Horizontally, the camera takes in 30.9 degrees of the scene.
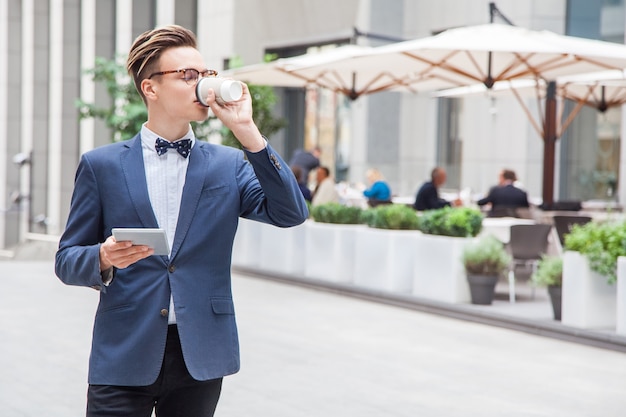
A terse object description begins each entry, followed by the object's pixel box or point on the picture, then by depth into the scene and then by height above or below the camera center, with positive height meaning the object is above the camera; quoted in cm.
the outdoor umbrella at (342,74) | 1648 +136
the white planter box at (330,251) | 1530 -128
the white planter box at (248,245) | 1769 -141
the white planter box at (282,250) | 1647 -138
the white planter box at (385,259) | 1412 -127
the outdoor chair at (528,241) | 1392 -97
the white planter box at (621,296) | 1055 -123
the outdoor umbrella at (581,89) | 1834 +131
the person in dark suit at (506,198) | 1739 -55
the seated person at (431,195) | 1725 -53
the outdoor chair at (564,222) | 1600 -83
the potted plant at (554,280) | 1165 -121
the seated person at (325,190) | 1797 -51
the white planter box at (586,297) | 1109 -131
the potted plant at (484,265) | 1285 -118
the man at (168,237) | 331 -26
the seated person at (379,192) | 1958 -58
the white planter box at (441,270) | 1304 -128
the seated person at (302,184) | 1703 -42
